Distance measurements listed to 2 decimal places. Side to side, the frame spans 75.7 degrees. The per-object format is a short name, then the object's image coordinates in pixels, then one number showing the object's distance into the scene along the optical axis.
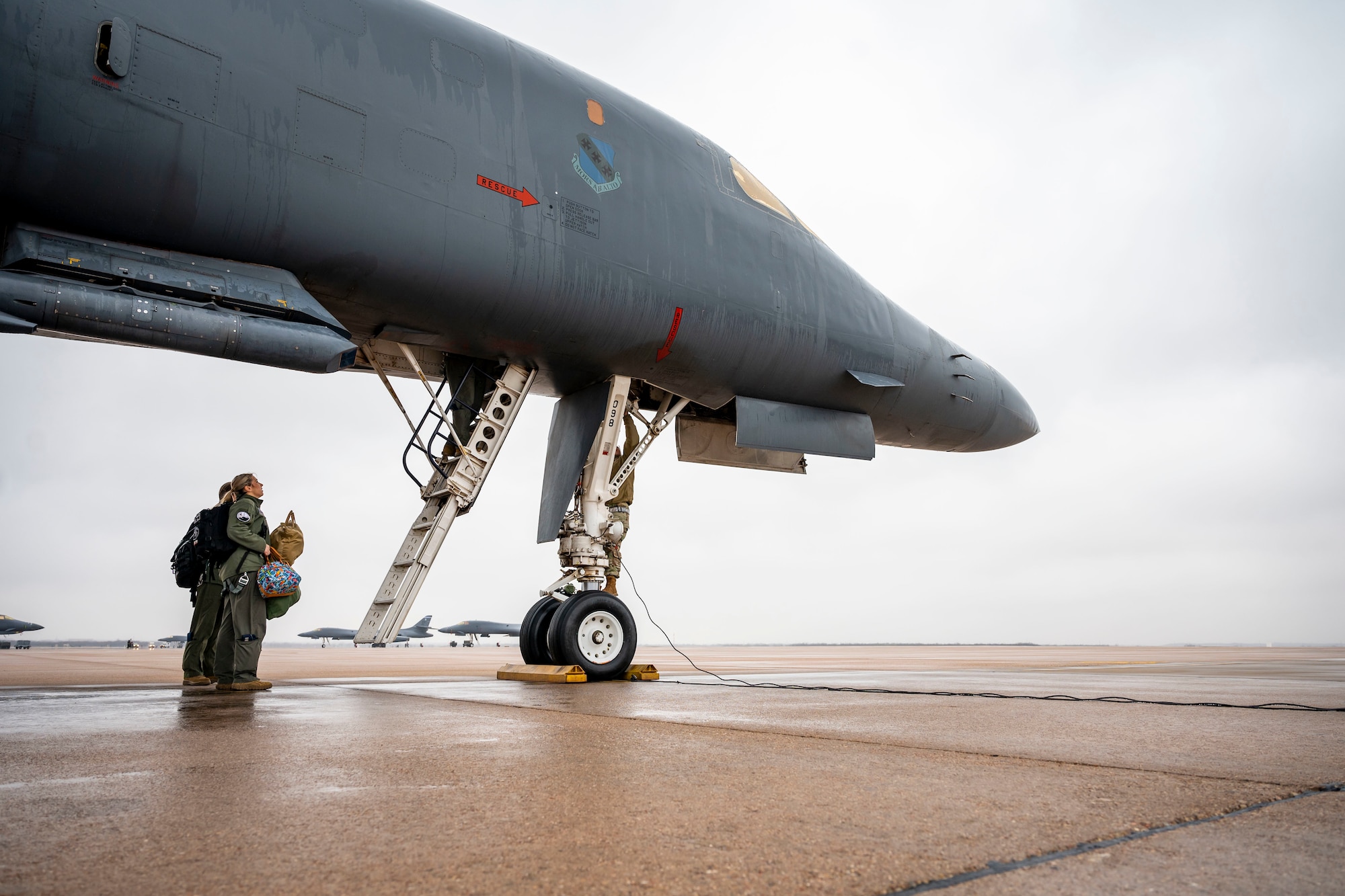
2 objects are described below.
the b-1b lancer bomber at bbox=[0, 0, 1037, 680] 4.73
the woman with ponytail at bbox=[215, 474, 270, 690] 5.87
